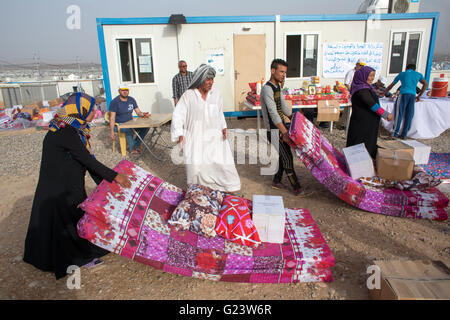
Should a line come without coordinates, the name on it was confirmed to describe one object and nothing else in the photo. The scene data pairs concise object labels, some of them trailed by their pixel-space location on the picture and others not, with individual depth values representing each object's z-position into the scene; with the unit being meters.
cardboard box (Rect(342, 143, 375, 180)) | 3.90
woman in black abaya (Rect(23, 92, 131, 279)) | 2.61
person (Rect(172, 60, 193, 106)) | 7.07
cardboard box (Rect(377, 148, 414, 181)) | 3.82
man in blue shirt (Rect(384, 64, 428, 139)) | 6.84
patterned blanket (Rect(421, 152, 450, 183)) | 4.83
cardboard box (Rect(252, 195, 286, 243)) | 2.80
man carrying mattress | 4.00
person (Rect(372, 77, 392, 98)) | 8.34
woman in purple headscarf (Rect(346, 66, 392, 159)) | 4.06
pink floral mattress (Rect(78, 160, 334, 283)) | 2.46
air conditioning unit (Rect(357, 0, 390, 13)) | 10.19
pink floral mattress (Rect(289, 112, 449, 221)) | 3.53
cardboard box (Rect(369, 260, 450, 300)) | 2.03
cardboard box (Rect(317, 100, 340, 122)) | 7.51
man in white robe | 3.85
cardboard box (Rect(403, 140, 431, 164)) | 4.57
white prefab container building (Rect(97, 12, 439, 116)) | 9.03
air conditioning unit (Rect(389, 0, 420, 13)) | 9.95
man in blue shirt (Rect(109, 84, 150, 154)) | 6.41
